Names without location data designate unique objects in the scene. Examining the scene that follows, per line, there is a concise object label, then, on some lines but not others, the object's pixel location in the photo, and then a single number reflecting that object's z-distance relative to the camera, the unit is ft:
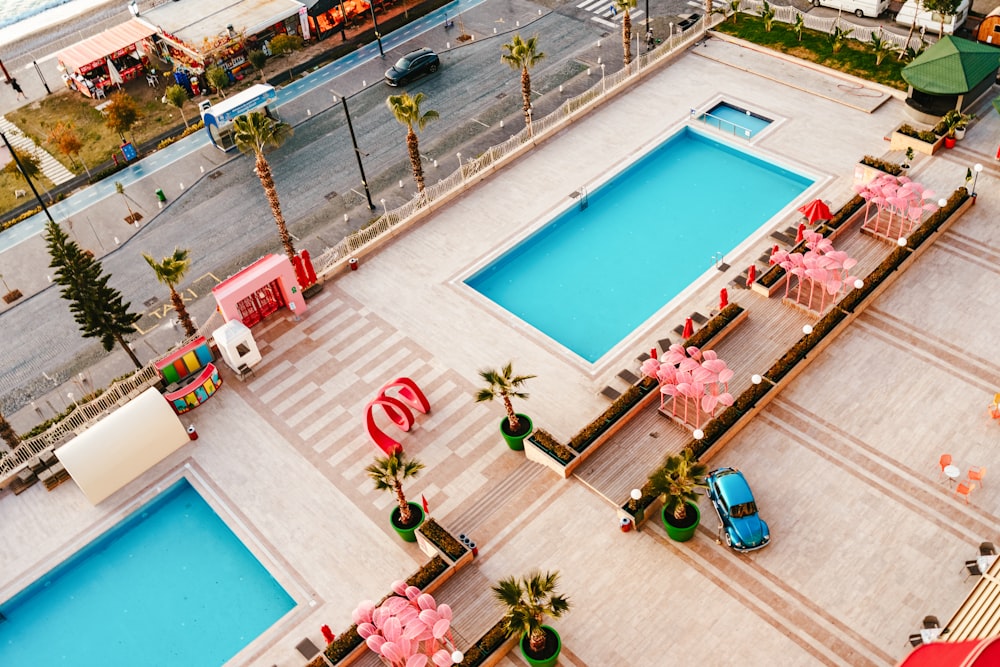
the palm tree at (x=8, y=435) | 131.03
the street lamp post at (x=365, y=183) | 169.37
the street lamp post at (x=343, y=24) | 229.45
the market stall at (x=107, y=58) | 216.13
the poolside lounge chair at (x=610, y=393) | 129.70
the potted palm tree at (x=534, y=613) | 93.76
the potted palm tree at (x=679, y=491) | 105.09
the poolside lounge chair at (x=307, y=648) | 106.42
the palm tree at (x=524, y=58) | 170.40
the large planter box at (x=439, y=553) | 111.24
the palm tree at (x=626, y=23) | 185.47
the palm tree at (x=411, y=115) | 154.51
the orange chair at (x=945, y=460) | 112.47
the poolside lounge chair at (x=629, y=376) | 131.87
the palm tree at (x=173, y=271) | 133.49
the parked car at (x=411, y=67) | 206.69
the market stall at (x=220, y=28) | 214.07
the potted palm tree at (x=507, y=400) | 117.50
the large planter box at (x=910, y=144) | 162.61
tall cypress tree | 131.54
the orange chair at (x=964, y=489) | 112.16
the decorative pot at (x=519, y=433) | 123.65
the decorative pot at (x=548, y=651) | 100.37
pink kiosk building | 142.92
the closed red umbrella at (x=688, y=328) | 134.11
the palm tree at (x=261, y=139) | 145.79
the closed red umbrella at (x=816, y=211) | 147.54
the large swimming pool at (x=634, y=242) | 148.36
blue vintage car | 108.88
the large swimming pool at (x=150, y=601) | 114.11
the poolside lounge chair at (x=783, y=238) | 151.02
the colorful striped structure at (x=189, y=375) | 136.56
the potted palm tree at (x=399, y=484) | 108.47
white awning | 124.88
